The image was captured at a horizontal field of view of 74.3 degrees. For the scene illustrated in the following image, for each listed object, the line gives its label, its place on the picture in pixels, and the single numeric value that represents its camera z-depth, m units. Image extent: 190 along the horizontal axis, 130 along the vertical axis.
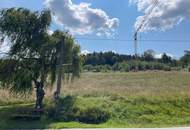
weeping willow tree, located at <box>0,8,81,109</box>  7.33
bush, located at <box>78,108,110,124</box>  6.98
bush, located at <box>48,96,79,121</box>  6.90
